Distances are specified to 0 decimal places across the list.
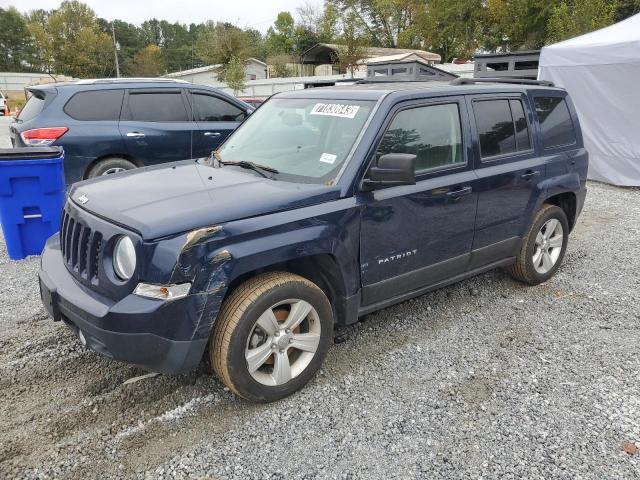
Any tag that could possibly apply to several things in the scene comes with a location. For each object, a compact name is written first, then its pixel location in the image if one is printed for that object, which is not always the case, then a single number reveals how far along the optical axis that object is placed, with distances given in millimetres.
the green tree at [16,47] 71688
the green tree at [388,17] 52012
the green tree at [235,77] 30188
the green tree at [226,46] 39719
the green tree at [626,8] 23031
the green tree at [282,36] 60406
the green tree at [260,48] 62838
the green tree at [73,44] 65875
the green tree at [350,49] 34406
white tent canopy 9445
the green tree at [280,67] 45000
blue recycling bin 5117
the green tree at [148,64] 63500
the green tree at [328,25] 53031
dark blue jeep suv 2627
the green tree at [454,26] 40412
